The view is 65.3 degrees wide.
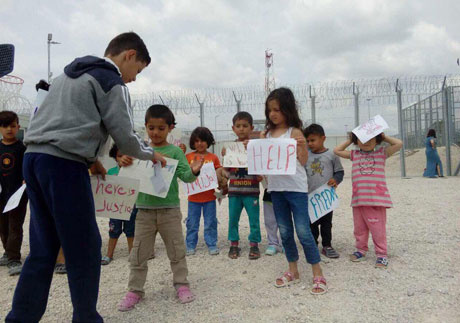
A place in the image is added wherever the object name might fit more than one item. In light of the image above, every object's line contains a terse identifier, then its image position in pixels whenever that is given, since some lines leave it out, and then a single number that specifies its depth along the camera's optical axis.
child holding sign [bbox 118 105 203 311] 2.98
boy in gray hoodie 1.96
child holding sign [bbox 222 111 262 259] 4.28
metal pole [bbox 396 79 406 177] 11.73
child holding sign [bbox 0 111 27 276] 4.00
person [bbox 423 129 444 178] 12.29
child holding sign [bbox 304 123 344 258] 4.19
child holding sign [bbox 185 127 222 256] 4.51
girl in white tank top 3.11
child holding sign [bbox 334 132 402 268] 3.77
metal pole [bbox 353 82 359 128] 11.45
